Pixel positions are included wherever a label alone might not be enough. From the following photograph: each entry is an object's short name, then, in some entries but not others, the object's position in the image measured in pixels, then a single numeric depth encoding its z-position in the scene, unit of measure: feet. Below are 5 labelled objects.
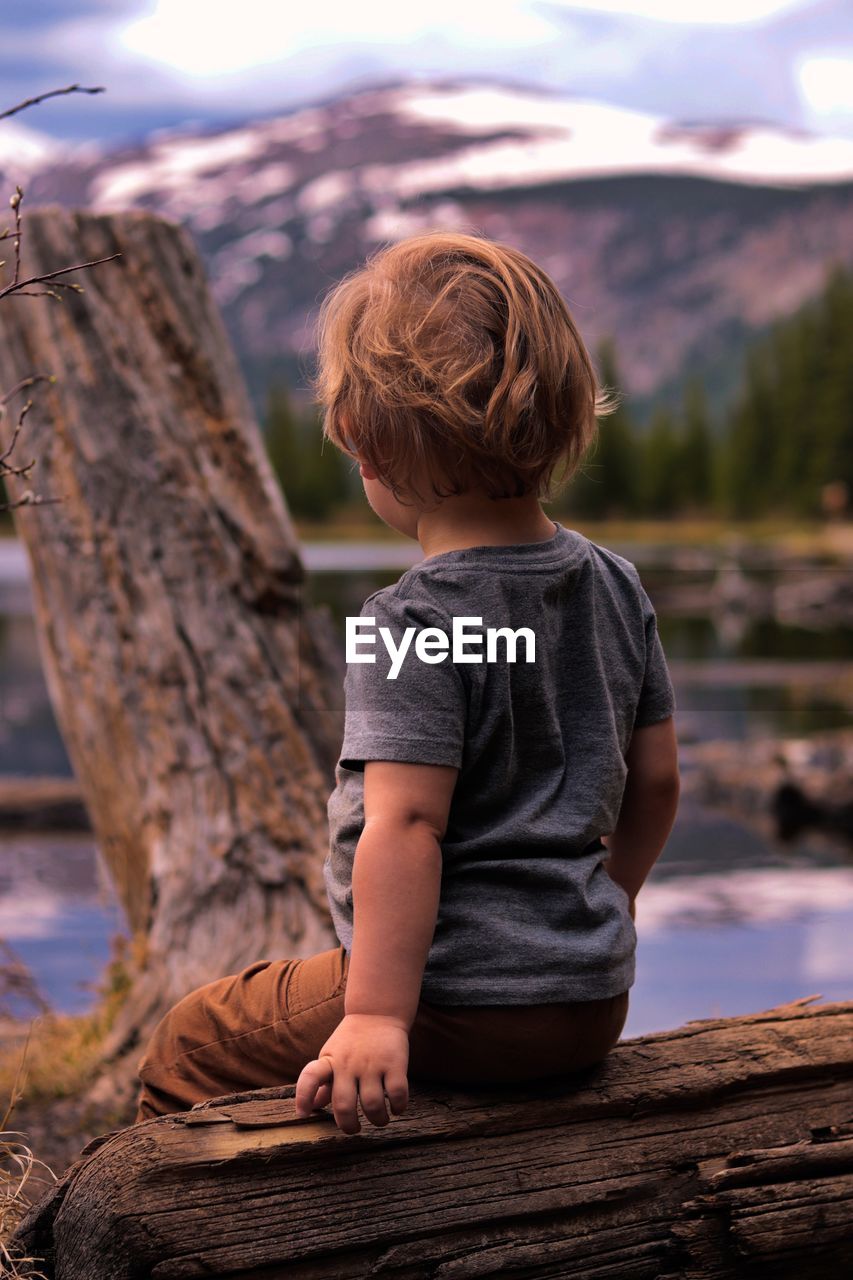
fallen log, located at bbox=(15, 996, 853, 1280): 5.64
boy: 5.72
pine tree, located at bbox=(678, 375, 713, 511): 248.52
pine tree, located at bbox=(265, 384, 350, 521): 206.90
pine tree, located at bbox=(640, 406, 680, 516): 246.88
